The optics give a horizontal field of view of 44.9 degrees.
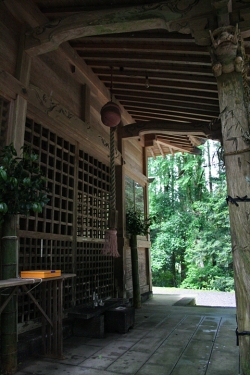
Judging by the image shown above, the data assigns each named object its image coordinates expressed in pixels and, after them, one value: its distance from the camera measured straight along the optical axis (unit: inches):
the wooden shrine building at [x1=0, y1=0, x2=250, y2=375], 101.0
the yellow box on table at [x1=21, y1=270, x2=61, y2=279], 109.2
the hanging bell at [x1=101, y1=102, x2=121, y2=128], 183.9
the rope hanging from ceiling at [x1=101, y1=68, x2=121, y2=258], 166.4
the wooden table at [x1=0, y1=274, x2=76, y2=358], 121.4
